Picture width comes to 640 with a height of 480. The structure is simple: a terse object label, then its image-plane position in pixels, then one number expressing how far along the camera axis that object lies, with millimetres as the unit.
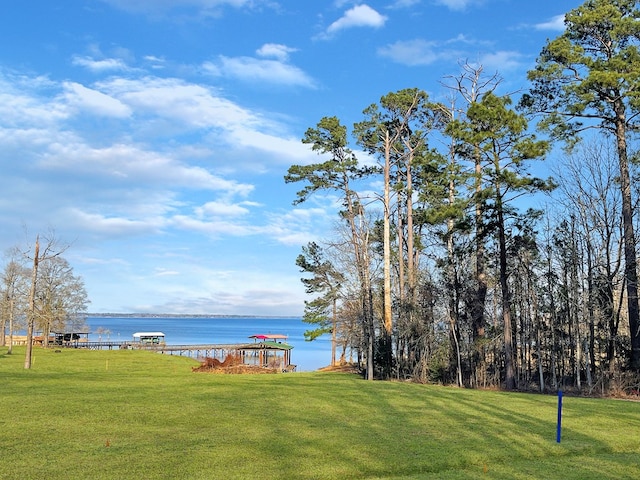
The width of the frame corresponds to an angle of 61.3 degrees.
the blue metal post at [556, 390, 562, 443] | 8285
